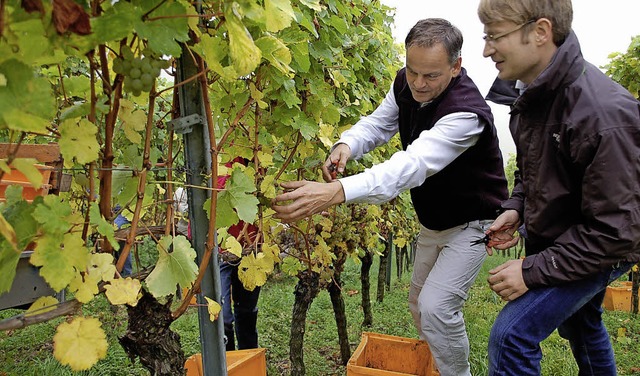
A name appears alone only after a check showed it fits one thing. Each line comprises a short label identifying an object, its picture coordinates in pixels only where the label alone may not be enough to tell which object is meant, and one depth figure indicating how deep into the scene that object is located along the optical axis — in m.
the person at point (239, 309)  3.29
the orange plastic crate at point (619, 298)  6.69
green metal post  1.38
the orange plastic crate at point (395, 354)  3.29
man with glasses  1.55
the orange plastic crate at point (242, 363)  2.47
